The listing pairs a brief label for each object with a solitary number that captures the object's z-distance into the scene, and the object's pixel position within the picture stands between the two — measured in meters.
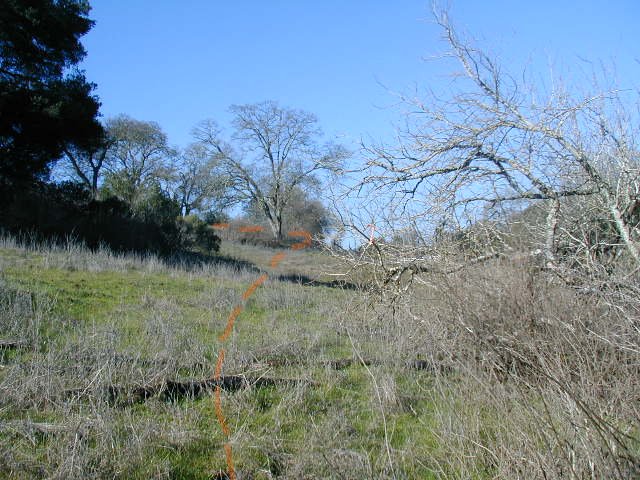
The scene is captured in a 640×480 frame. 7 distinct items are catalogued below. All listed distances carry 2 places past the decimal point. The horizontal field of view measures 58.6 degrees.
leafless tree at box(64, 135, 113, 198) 32.47
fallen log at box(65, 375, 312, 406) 4.37
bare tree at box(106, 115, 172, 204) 36.66
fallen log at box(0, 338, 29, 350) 5.38
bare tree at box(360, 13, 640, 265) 5.84
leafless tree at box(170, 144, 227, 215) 32.59
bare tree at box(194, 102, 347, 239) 22.70
